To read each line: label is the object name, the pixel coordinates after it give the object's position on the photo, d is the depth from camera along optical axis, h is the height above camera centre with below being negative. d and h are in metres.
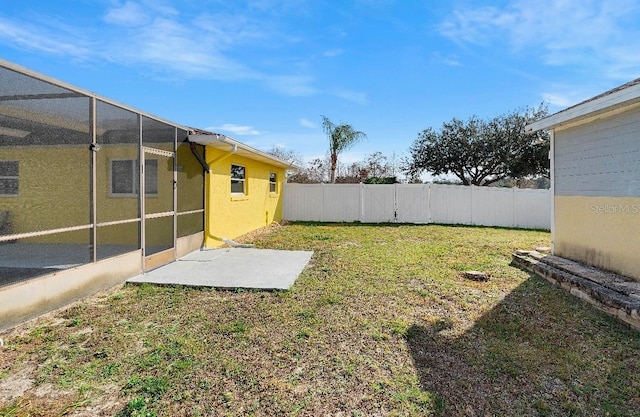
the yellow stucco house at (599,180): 4.66 +0.37
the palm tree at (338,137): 18.41 +3.67
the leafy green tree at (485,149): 18.58 +3.06
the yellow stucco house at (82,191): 3.40 +0.13
